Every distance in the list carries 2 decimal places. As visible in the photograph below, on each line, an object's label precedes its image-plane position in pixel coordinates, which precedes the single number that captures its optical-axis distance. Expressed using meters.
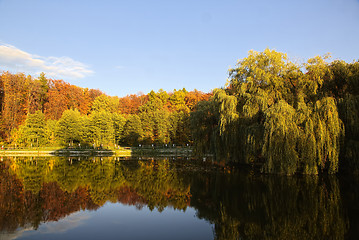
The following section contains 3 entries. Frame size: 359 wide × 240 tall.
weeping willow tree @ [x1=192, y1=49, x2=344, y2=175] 16.56
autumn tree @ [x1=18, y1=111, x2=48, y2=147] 44.53
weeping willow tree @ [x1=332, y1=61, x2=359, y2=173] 16.91
